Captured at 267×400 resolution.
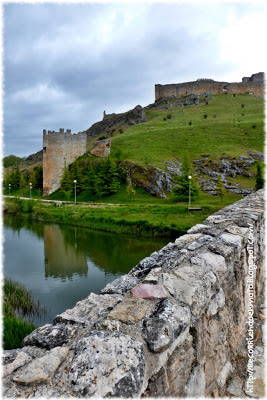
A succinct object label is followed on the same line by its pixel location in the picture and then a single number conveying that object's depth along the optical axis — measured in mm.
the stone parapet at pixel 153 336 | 1705
